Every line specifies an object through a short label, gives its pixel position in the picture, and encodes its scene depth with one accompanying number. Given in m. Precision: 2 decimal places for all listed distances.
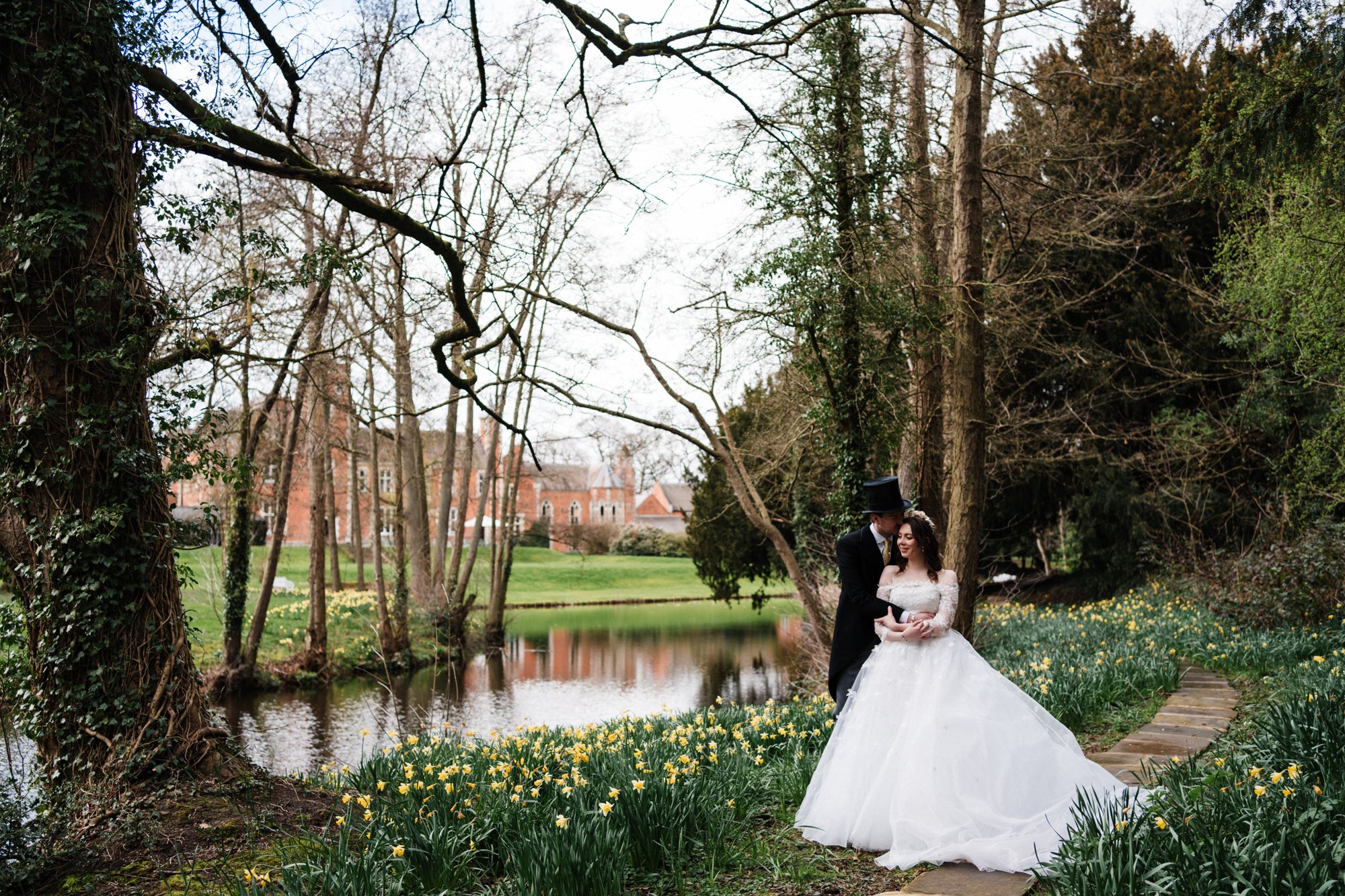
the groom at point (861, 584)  4.93
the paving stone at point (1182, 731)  5.93
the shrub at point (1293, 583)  9.68
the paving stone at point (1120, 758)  5.29
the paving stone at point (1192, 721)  6.21
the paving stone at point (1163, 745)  5.54
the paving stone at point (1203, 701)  6.93
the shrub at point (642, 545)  47.91
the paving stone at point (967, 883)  3.62
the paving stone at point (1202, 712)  6.54
